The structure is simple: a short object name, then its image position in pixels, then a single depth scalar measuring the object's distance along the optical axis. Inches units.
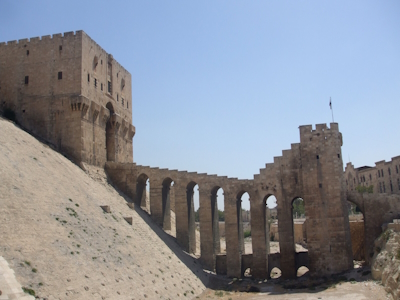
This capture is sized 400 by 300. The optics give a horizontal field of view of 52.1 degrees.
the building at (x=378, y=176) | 2405.3
